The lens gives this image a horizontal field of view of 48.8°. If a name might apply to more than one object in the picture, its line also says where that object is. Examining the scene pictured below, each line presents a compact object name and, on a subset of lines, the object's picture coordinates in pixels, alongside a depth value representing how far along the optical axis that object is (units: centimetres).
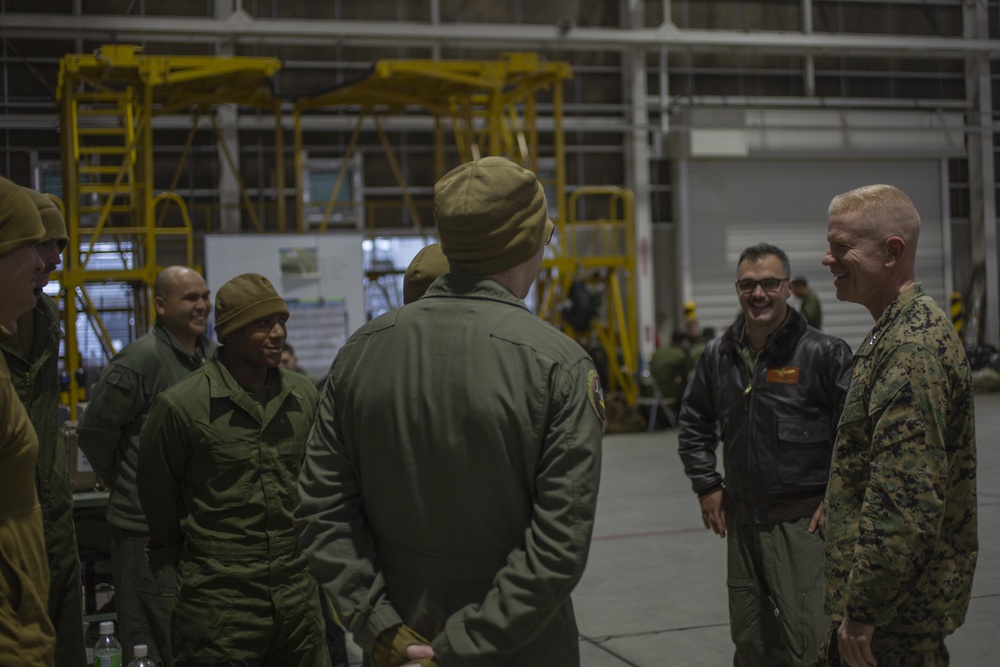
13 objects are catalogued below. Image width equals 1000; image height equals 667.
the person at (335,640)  591
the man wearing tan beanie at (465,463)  232
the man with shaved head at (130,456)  495
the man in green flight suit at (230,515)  405
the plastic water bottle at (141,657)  407
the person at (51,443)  393
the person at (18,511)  229
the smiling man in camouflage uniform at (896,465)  277
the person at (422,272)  373
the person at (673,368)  1764
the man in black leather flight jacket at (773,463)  427
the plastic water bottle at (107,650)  438
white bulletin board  1530
